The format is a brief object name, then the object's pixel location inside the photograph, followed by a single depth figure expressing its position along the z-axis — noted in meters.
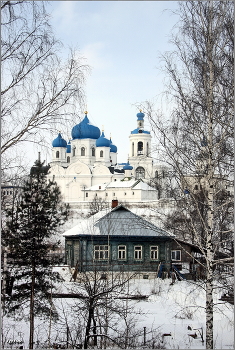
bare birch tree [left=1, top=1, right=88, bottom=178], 5.93
